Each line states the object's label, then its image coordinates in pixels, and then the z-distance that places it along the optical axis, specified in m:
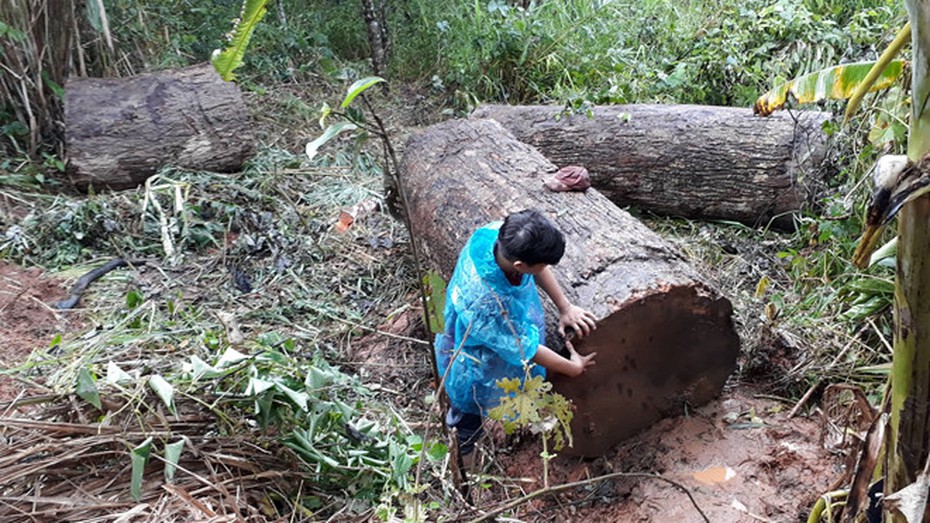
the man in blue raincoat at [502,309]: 2.39
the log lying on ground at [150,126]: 5.08
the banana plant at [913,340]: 1.36
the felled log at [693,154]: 4.30
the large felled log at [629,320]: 2.60
